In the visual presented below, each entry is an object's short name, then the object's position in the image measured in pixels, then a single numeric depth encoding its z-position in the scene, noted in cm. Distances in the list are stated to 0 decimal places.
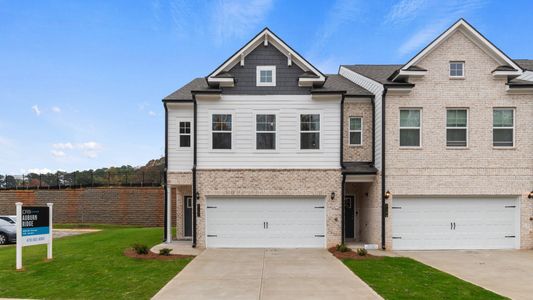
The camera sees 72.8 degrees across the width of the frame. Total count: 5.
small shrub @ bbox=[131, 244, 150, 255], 1269
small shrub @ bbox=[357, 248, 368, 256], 1287
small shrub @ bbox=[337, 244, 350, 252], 1354
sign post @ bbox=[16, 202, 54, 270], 1111
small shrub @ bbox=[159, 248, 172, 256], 1269
